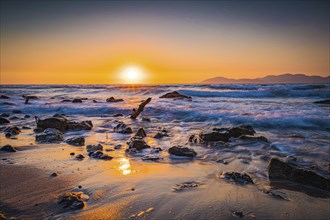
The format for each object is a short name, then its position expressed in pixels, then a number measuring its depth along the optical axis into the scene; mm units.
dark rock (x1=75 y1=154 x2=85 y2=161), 4434
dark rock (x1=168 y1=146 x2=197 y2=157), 4777
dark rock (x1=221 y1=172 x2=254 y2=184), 3428
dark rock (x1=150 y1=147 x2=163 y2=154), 5074
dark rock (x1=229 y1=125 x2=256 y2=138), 6645
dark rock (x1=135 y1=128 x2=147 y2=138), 6827
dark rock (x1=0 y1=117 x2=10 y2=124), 9195
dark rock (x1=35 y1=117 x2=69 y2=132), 7641
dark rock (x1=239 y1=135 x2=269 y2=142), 6211
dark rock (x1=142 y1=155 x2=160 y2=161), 4543
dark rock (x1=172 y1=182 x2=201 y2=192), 3131
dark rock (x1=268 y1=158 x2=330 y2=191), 3402
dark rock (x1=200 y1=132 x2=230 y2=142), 6057
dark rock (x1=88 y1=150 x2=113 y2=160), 4492
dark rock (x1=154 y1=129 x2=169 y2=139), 6715
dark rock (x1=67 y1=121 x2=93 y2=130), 7963
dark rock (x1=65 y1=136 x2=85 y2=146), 5684
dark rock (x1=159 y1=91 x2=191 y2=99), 21506
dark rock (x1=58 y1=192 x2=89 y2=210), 2564
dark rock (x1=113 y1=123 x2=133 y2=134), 7379
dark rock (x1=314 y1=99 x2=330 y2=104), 16200
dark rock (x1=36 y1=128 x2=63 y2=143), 5902
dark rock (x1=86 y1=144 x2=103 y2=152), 5066
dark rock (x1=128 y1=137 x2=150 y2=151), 5252
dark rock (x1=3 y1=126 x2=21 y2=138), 6590
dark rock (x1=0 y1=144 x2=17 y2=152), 4893
